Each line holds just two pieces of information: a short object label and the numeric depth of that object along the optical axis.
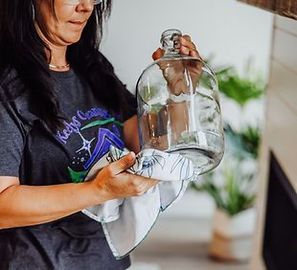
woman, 1.56
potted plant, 3.14
